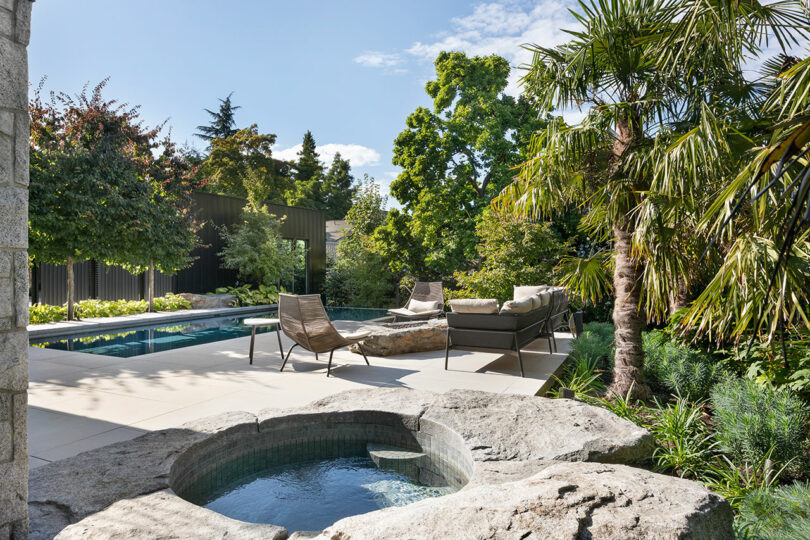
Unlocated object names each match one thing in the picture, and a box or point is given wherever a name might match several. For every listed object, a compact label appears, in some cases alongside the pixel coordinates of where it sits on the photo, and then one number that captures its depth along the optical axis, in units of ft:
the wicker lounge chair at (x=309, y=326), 17.66
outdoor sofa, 17.56
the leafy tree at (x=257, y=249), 50.01
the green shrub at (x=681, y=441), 10.08
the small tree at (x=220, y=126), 104.37
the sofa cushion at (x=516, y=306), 17.52
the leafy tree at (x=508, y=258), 31.37
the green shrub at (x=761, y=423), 9.50
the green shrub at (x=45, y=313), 31.83
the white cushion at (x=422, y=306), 31.43
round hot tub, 8.50
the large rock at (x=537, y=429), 8.92
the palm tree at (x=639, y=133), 12.21
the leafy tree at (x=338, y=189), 107.96
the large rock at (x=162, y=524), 5.96
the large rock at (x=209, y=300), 45.10
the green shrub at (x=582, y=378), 15.46
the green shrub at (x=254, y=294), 48.67
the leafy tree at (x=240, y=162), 85.40
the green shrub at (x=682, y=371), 14.05
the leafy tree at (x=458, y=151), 43.68
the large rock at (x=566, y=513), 5.02
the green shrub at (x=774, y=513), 6.56
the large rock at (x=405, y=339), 21.54
